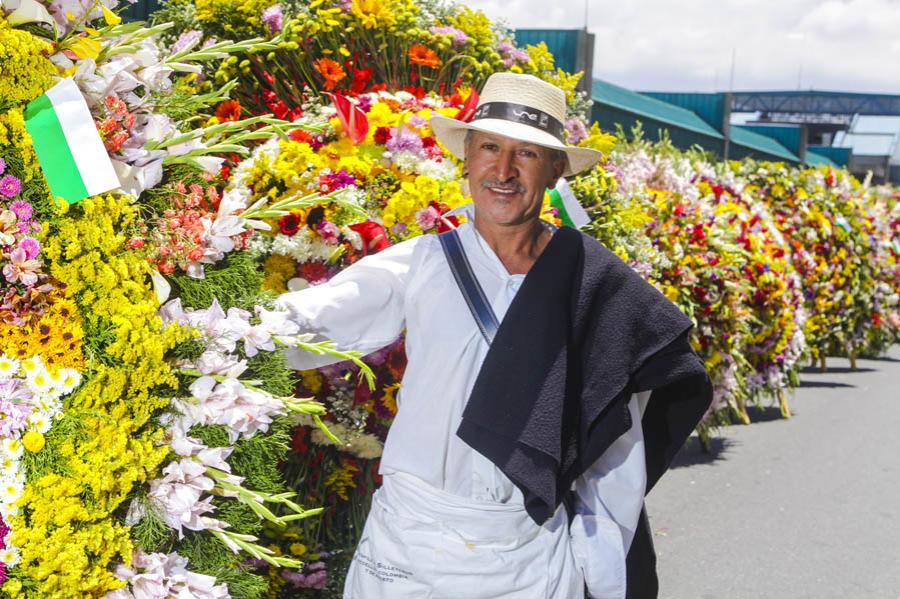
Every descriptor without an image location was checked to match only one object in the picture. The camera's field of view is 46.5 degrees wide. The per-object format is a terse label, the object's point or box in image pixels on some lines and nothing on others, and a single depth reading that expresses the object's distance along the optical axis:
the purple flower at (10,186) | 2.16
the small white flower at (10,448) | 2.09
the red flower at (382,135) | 3.99
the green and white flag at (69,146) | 2.19
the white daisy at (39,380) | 2.14
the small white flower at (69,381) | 2.16
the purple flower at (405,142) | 3.97
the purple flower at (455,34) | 4.66
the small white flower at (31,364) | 2.14
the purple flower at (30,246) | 2.14
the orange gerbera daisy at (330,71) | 4.37
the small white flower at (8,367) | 2.12
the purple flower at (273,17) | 4.41
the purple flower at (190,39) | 2.66
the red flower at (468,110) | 4.15
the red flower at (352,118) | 3.93
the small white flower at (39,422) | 2.12
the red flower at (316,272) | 3.80
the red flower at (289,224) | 3.78
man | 2.48
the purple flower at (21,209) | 2.16
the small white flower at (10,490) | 2.08
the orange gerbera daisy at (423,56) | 4.55
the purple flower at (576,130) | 4.88
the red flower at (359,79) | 4.45
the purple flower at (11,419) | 2.10
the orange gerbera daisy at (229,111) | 4.21
